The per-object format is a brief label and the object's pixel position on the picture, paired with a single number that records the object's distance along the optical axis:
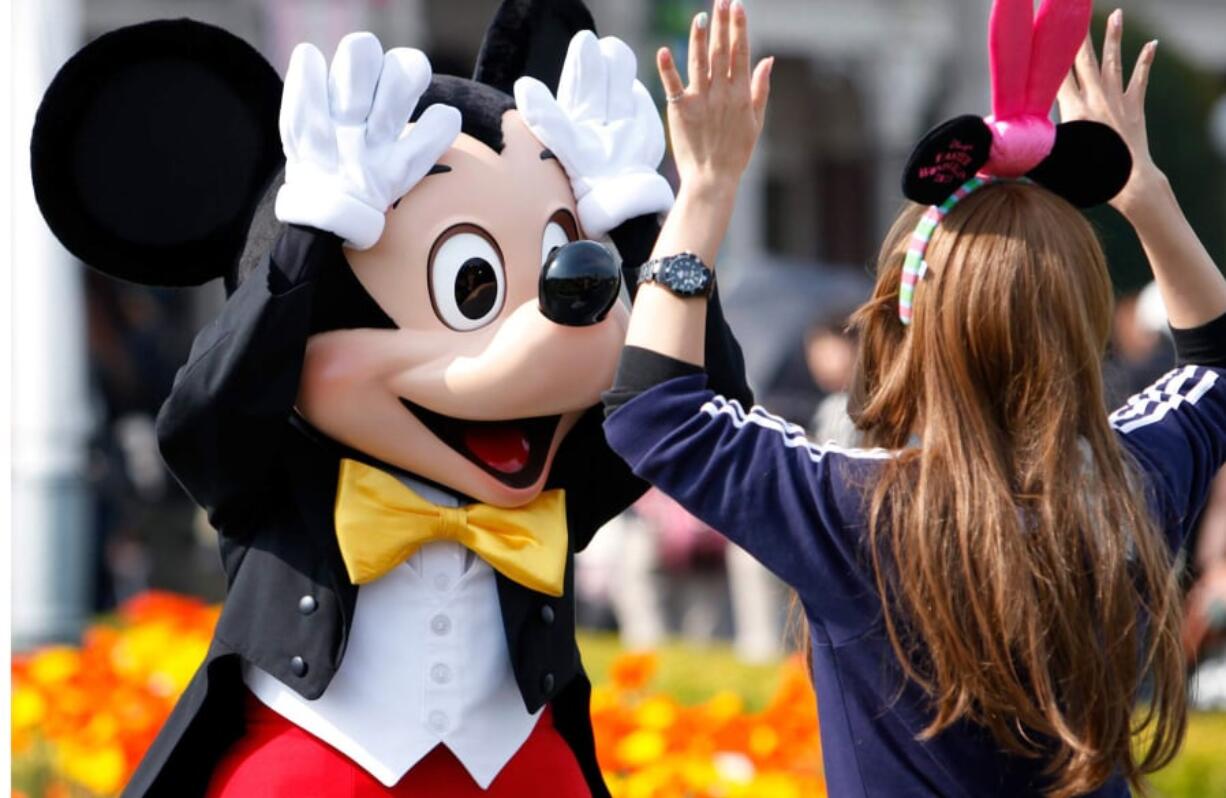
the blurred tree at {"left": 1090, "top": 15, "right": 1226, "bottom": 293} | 28.41
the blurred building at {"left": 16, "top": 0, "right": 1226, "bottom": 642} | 29.02
